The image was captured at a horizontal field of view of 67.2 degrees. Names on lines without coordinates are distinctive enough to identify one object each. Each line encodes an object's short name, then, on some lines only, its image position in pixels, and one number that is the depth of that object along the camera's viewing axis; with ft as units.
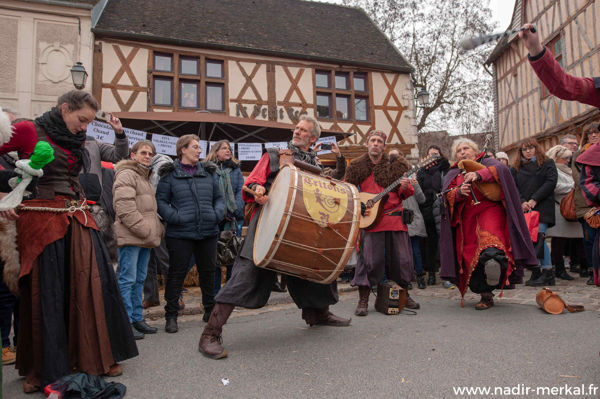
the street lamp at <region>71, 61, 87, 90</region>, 28.37
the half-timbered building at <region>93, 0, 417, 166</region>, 40.50
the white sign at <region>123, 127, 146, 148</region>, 28.99
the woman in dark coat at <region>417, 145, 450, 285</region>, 22.53
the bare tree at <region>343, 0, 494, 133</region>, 69.46
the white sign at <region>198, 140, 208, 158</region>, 30.50
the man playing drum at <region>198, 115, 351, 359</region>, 11.16
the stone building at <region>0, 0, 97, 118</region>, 37.70
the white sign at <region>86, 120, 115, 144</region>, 25.89
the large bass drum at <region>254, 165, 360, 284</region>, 10.30
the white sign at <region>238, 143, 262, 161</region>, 33.50
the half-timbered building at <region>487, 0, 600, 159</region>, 40.93
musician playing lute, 15.98
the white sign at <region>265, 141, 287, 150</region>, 32.76
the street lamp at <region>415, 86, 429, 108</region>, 45.37
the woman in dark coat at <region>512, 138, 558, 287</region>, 20.76
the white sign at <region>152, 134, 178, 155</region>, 30.37
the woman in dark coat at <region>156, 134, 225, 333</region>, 14.16
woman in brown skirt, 8.79
